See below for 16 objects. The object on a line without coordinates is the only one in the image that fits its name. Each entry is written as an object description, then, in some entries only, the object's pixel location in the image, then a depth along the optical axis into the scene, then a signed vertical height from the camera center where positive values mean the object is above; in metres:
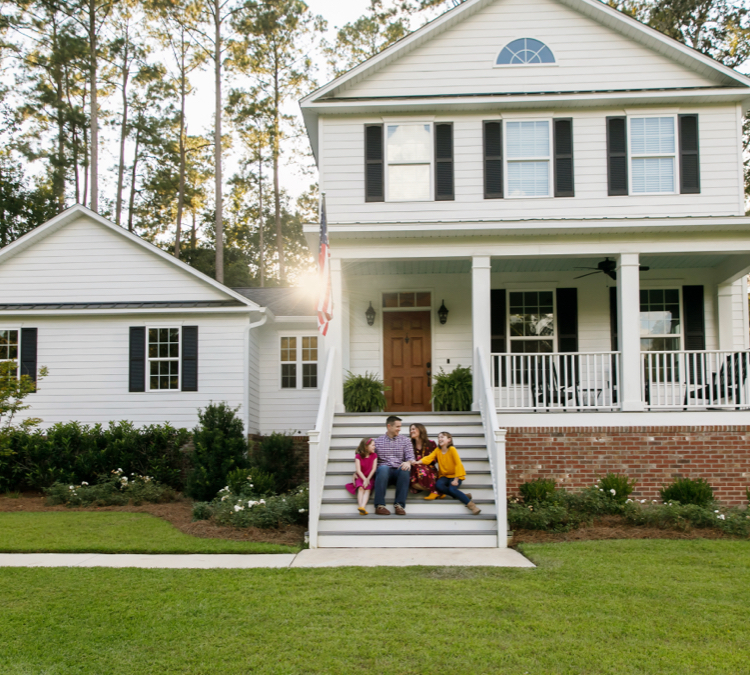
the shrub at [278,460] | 12.98 -1.40
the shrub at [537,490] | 10.18 -1.53
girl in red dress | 9.67 -1.20
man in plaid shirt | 9.58 -1.12
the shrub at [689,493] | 10.24 -1.60
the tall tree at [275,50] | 26.42 +12.13
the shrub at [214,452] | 12.23 -1.19
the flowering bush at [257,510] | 9.88 -1.75
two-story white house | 11.65 +2.69
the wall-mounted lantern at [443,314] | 14.05 +1.18
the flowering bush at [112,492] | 12.17 -1.82
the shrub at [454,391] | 12.45 -0.22
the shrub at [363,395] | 12.45 -0.27
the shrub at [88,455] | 13.23 -1.31
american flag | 10.76 +1.43
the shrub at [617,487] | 10.37 -1.53
